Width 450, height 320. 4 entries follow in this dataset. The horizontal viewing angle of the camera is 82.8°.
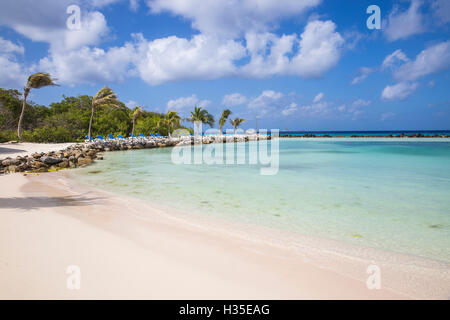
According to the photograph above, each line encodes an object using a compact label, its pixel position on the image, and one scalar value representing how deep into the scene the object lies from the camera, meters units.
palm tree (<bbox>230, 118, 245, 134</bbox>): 53.53
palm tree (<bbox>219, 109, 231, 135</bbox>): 49.44
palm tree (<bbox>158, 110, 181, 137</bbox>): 37.44
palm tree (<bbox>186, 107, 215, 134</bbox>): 45.83
